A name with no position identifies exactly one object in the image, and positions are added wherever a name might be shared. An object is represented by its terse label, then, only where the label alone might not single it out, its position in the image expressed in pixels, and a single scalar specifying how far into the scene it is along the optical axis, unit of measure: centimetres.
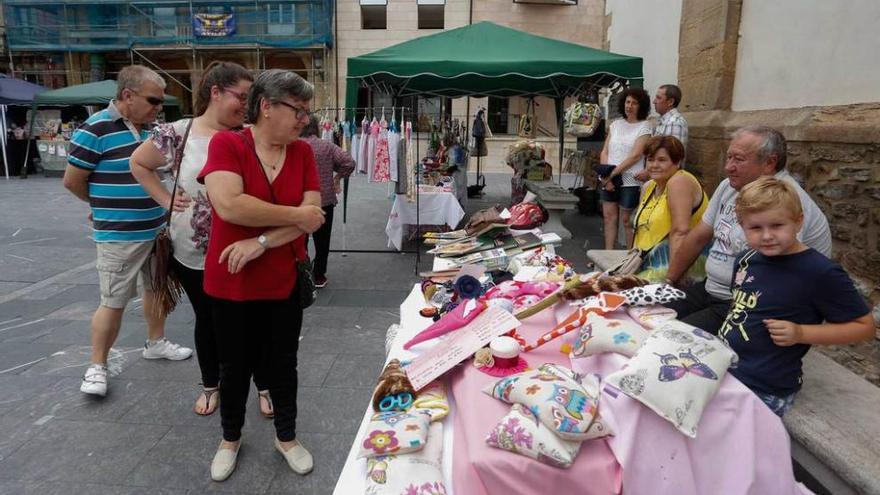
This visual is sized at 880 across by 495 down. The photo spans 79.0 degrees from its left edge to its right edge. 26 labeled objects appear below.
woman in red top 200
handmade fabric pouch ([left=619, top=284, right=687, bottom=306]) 190
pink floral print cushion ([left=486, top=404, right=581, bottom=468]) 130
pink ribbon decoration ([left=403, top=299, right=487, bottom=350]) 203
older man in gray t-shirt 228
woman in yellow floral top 300
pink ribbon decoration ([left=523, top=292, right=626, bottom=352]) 186
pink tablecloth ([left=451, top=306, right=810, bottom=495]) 131
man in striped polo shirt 288
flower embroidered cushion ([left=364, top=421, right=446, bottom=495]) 134
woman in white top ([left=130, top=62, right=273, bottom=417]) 242
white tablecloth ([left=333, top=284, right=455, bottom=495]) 142
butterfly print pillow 138
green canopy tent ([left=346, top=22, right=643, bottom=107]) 587
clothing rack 631
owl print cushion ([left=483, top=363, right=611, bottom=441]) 134
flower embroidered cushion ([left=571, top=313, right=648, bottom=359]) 163
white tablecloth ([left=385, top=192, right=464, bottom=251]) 649
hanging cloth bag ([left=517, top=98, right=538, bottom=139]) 1057
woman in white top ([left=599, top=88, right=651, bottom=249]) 570
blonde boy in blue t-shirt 180
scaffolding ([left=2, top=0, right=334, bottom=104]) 1950
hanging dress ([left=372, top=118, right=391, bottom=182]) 584
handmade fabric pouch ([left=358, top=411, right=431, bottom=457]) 143
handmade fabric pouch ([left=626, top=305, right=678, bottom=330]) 176
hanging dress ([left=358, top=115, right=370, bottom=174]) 591
